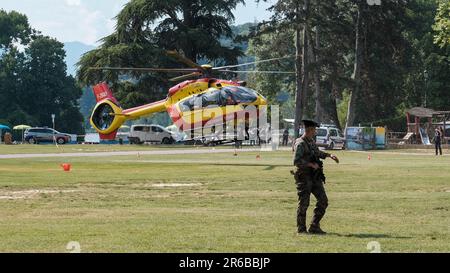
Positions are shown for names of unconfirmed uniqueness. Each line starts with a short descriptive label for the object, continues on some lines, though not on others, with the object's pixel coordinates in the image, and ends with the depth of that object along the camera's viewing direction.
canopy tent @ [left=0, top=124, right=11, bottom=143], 103.38
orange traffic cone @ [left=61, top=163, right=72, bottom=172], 34.24
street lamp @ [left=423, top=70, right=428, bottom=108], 98.60
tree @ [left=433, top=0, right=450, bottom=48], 64.25
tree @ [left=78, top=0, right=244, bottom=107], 80.88
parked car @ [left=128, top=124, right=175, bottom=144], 90.38
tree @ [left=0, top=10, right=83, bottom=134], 121.38
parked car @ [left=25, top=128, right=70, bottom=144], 98.06
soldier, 14.63
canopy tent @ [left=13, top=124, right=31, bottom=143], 107.85
